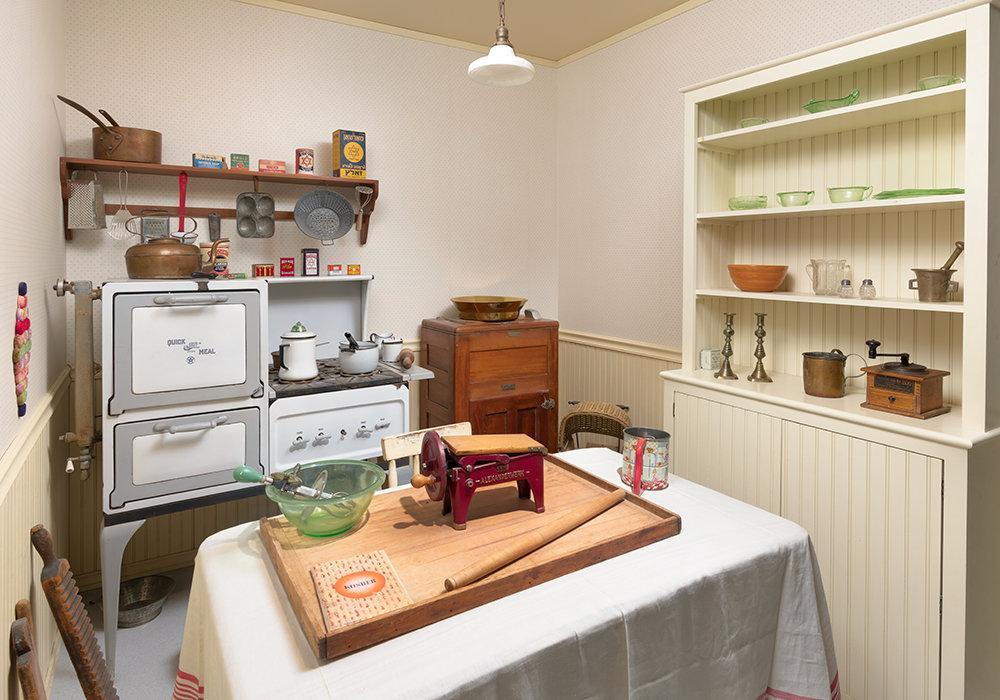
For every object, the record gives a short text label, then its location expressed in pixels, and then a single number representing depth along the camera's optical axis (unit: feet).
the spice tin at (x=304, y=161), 10.62
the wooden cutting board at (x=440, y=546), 3.66
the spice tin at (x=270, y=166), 10.38
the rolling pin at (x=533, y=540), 3.98
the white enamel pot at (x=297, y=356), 9.32
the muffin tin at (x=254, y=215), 10.48
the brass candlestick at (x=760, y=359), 8.95
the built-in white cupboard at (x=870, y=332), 6.26
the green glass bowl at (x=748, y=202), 8.75
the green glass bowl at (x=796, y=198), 8.29
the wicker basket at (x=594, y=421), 11.52
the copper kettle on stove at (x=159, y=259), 7.98
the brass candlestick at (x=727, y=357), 9.14
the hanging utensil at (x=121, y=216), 9.60
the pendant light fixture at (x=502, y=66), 6.89
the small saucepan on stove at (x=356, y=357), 9.87
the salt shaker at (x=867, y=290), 7.78
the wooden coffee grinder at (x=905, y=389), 6.89
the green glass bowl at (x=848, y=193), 7.61
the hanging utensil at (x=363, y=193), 11.29
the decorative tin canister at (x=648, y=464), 5.78
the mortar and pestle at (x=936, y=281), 6.93
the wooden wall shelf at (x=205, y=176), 8.87
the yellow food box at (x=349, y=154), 10.82
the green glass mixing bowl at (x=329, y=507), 4.60
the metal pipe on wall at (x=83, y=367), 7.51
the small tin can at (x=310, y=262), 10.87
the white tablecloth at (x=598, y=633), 3.37
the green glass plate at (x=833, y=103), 7.62
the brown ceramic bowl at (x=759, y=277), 8.77
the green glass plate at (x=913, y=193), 6.89
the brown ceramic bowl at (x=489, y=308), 11.93
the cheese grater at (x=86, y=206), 9.03
